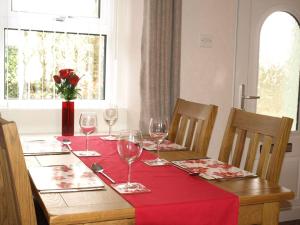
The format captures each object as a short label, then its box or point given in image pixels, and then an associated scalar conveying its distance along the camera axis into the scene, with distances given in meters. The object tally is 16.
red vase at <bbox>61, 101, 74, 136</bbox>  2.51
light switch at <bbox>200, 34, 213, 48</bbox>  3.19
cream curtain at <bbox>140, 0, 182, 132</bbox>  2.94
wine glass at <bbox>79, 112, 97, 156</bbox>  2.02
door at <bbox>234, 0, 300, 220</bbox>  3.25
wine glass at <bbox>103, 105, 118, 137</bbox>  2.32
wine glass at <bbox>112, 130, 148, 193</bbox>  1.43
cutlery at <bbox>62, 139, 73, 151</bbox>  2.11
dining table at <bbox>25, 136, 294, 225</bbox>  1.23
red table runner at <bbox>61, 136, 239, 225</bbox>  1.29
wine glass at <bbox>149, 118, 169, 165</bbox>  1.95
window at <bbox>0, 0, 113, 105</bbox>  2.90
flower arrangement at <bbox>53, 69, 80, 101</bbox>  2.55
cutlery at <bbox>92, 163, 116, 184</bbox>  1.66
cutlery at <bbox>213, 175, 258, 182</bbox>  1.61
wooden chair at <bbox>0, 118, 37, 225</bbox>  1.19
